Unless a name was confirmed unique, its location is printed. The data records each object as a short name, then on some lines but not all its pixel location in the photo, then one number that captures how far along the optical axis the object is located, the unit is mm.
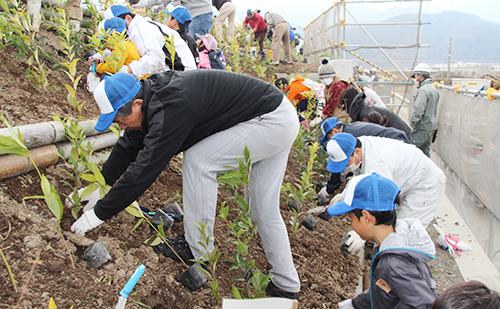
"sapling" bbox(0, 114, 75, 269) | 1452
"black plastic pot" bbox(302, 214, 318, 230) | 2979
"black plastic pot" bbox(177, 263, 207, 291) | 1802
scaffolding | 8547
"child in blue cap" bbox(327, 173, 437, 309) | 1580
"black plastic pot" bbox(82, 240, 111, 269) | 1698
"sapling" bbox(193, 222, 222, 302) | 1619
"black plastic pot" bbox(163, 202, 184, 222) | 2258
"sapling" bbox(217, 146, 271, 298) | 1534
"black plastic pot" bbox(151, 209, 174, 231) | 1998
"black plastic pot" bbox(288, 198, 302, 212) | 3160
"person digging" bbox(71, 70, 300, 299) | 1562
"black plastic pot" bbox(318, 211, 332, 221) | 3291
